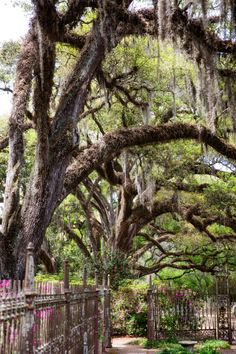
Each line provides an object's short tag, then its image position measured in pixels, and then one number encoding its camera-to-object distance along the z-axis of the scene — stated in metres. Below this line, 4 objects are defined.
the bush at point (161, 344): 13.77
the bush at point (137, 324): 16.52
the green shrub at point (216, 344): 13.97
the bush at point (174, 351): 8.43
